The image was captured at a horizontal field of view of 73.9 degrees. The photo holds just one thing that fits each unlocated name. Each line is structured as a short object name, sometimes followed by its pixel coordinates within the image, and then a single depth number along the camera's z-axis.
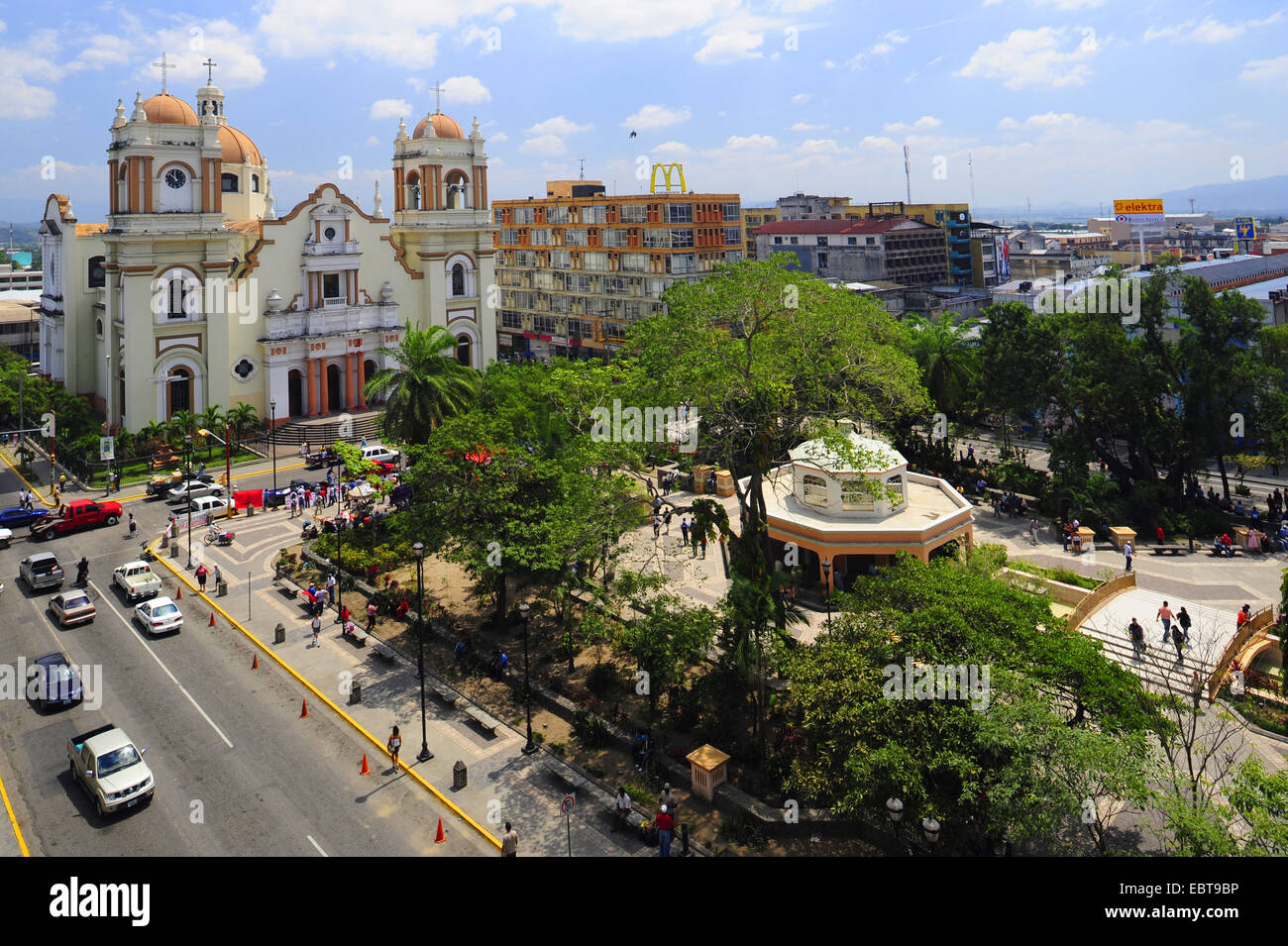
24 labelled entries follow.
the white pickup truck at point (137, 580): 37.25
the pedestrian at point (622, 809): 22.50
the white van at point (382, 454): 57.19
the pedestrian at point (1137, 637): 30.27
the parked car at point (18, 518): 46.53
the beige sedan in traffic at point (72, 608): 34.53
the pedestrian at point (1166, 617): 31.37
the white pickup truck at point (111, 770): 22.84
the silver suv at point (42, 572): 38.38
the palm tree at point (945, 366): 52.91
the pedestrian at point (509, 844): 21.17
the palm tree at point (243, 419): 60.71
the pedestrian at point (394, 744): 25.79
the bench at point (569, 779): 24.39
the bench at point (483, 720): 27.67
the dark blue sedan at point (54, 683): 28.48
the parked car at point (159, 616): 34.03
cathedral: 58.69
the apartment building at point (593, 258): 80.31
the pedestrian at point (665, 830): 21.52
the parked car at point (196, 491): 50.88
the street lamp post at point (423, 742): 25.94
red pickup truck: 45.39
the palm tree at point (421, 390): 43.22
